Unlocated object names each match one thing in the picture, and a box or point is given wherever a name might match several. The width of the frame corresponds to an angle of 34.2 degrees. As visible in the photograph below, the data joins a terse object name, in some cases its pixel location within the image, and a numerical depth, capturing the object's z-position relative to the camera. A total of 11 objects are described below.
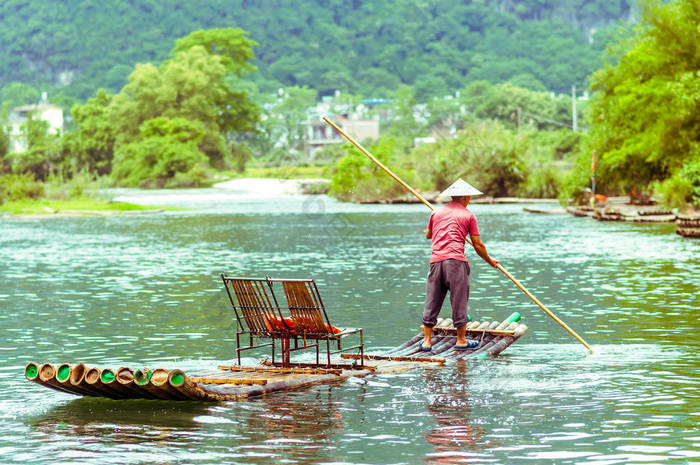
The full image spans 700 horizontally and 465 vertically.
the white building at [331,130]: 171.50
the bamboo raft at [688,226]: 38.16
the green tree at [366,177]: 82.69
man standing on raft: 14.09
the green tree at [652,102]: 49.03
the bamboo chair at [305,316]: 12.59
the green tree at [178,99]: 134.12
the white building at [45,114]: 180.90
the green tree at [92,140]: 139.38
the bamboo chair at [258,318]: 12.91
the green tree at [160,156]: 120.12
